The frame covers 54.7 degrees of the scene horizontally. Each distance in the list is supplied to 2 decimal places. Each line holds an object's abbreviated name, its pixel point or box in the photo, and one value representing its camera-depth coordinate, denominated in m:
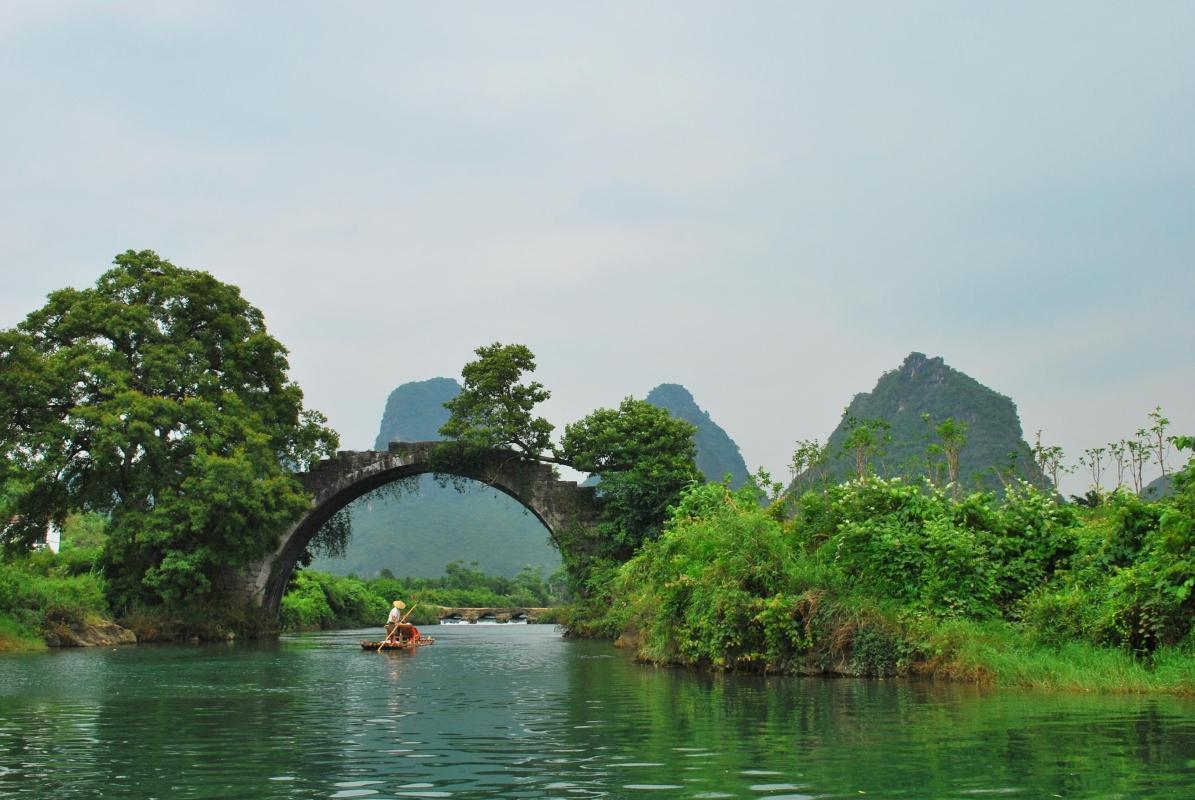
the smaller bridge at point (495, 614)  67.19
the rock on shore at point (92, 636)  26.26
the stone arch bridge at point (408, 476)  34.50
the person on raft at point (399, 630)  26.08
